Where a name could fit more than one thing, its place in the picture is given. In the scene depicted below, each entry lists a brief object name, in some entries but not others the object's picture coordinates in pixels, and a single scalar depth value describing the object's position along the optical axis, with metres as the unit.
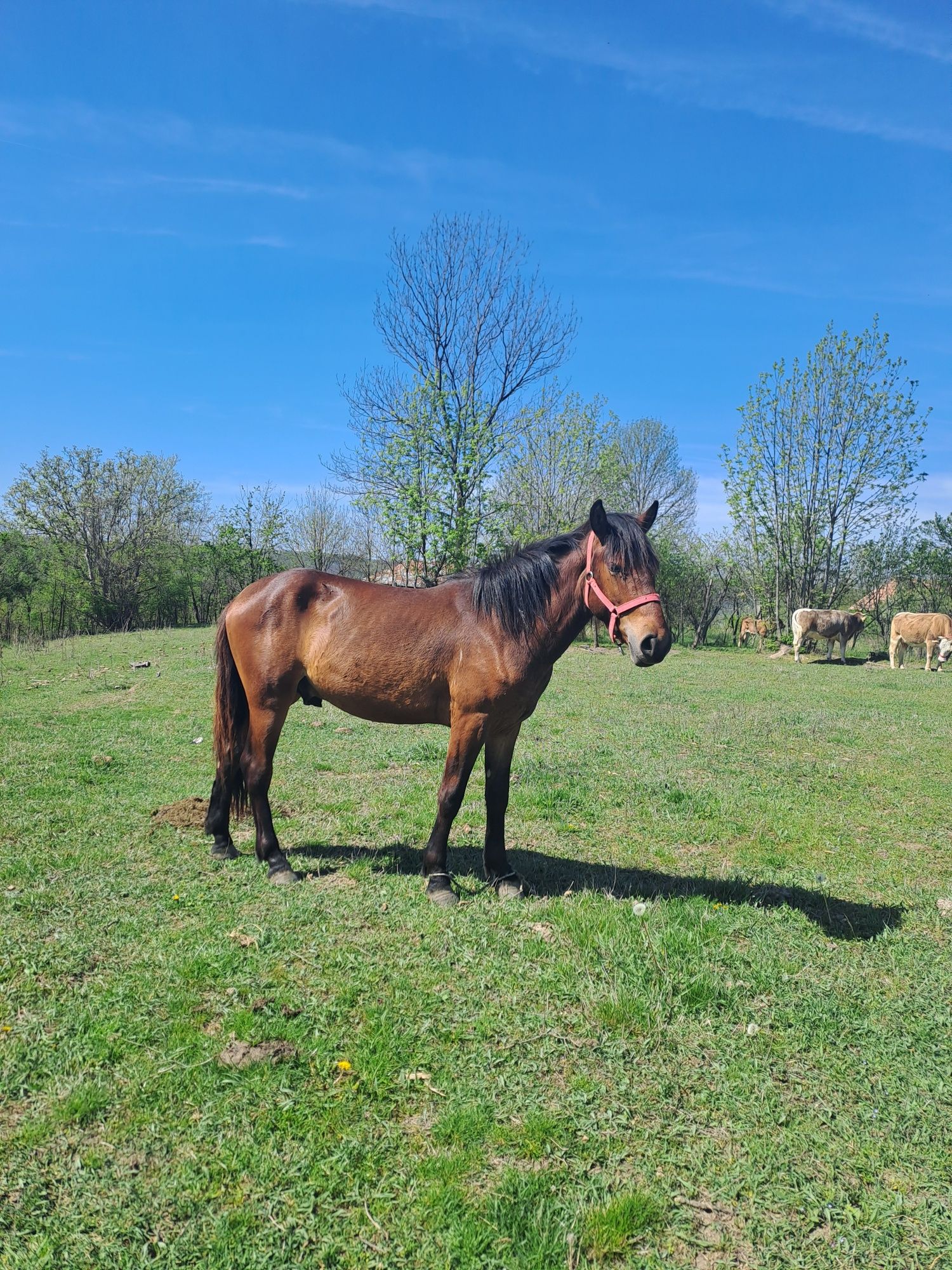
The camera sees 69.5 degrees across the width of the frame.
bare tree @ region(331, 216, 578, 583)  22.72
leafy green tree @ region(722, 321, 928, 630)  29.52
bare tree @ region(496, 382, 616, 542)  29.92
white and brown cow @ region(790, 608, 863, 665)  26.52
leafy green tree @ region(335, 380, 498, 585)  22.66
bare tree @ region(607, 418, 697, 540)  43.97
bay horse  4.35
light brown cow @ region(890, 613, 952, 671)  23.74
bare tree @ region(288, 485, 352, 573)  40.00
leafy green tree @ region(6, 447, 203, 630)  38.06
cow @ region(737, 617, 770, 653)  37.00
